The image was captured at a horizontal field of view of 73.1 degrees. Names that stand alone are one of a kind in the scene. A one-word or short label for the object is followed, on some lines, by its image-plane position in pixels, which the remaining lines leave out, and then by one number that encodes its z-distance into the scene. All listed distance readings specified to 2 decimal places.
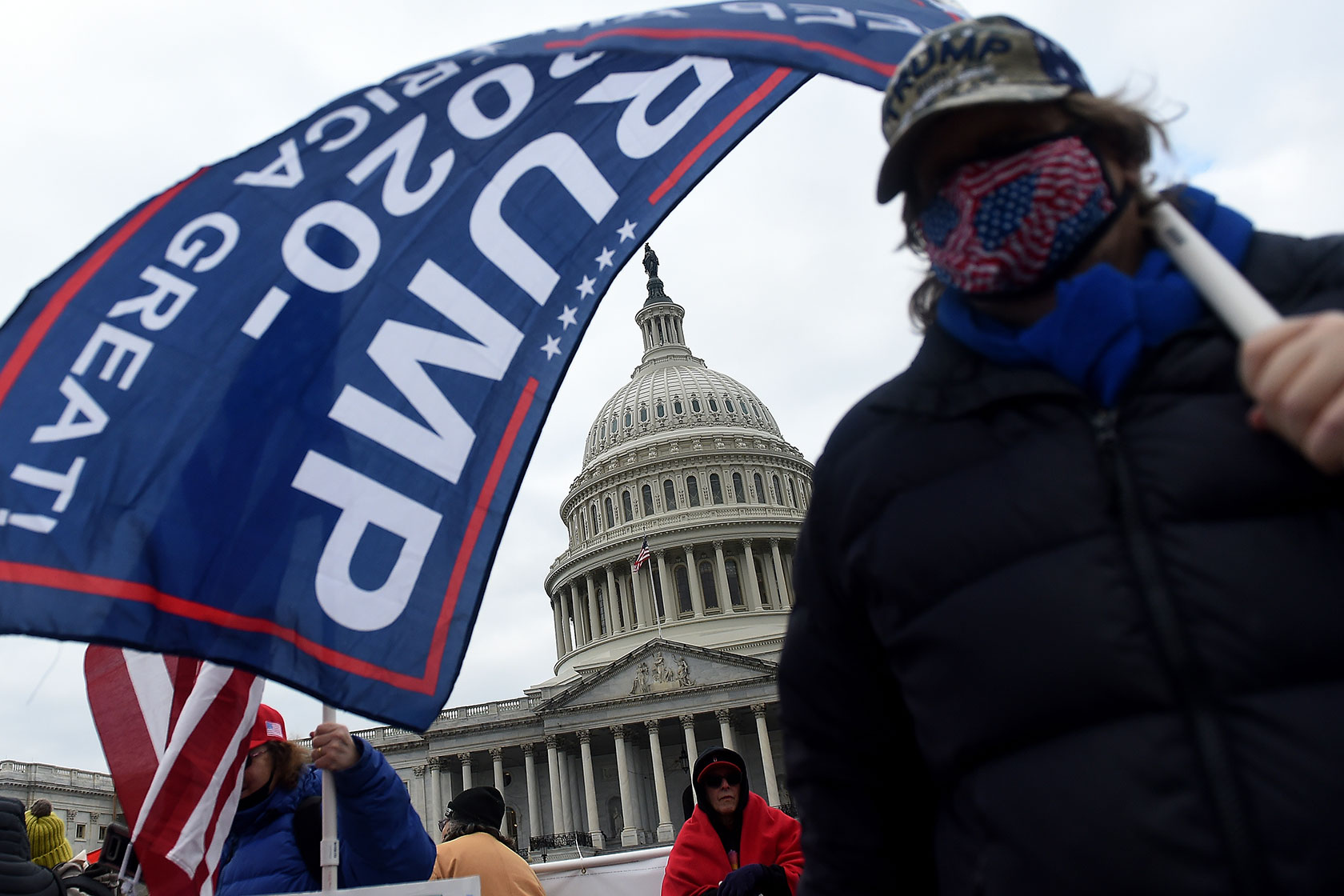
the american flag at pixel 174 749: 3.77
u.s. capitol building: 52.41
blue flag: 2.96
